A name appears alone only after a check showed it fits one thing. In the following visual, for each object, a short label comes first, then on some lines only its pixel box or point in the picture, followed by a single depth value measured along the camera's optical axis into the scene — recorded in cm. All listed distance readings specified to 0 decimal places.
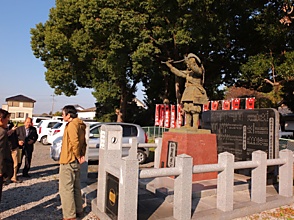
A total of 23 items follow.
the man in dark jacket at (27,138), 737
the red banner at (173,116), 1839
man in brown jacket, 438
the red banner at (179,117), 1748
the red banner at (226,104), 1559
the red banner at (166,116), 1894
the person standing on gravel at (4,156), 405
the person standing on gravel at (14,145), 657
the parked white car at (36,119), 2263
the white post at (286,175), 570
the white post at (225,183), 472
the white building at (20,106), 5119
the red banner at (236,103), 1493
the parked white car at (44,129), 1655
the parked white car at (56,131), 1382
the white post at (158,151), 795
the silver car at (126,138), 959
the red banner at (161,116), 1954
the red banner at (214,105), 1625
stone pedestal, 647
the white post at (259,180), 521
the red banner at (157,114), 1988
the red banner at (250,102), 1446
